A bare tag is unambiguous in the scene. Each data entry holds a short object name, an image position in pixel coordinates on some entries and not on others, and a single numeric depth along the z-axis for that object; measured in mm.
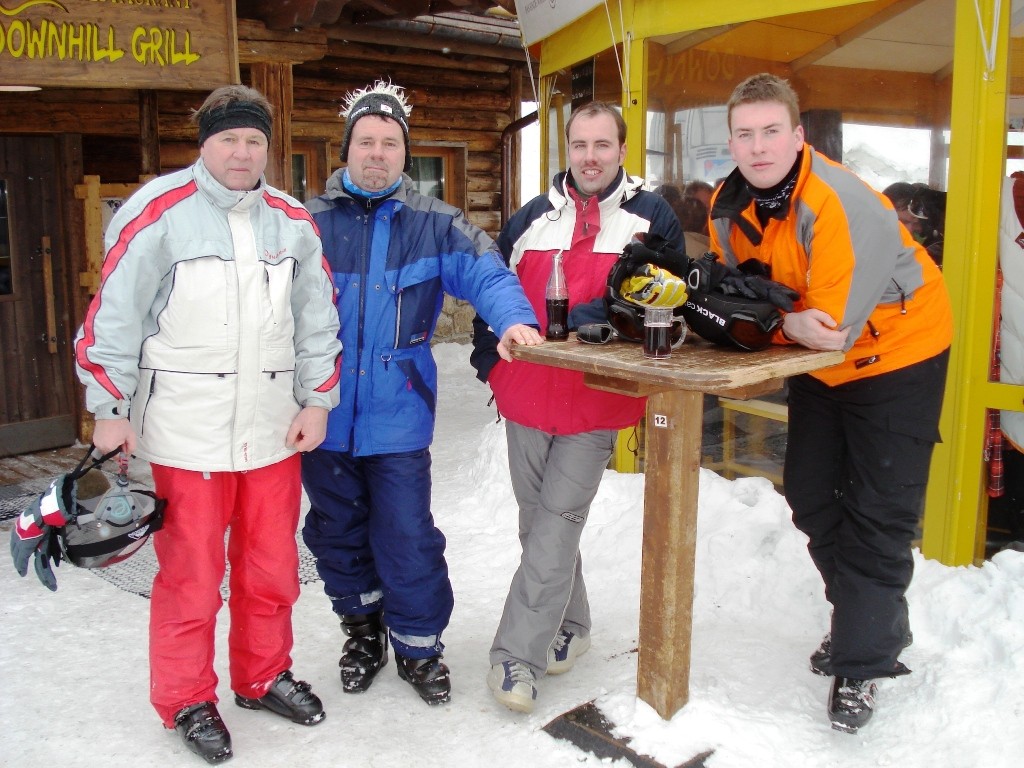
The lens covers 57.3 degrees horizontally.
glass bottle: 3068
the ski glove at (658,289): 2719
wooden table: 2652
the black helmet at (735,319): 2701
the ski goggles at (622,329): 2898
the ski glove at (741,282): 2730
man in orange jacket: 2711
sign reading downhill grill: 4637
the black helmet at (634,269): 2867
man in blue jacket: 3197
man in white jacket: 2781
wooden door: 6645
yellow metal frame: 3662
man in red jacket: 3180
